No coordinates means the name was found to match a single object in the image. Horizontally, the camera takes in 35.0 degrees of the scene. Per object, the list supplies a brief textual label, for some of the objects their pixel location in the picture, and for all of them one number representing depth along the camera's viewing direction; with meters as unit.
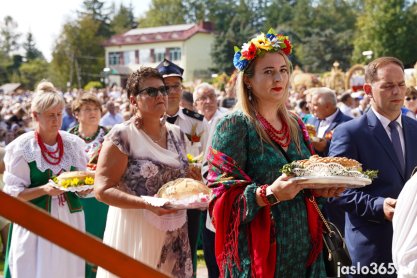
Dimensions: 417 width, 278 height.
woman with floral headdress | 3.58
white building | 97.75
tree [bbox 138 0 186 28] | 124.32
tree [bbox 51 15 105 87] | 83.19
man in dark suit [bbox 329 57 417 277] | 4.51
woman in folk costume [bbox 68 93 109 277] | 7.31
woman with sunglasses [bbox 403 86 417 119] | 9.31
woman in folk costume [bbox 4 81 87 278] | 5.62
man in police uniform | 6.91
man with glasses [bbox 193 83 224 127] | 8.85
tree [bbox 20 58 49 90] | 98.38
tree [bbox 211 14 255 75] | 85.00
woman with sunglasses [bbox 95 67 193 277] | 4.52
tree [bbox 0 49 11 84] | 110.75
